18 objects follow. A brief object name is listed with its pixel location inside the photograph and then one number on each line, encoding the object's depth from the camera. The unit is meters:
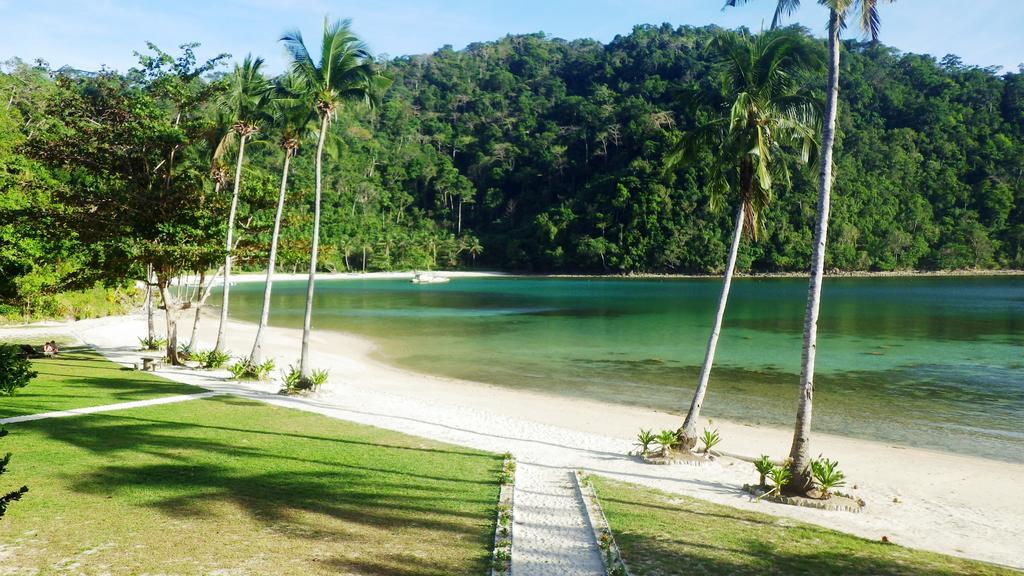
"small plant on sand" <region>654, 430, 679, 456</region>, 12.48
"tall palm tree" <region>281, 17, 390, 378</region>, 16.58
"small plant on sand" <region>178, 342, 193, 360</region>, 21.85
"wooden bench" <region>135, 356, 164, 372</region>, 19.29
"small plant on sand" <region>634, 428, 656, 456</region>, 12.67
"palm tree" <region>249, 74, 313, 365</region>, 17.45
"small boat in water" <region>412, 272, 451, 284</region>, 98.50
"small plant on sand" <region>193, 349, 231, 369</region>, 20.98
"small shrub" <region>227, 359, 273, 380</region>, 19.28
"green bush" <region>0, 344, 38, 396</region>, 4.99
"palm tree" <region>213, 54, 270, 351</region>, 18.73
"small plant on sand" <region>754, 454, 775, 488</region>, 10.31
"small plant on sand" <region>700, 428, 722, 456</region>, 12.67
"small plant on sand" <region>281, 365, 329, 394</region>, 17.55
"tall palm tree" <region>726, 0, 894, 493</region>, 9.43
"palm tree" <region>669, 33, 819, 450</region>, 11.65
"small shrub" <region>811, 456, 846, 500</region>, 9.89
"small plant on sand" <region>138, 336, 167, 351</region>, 24.62
